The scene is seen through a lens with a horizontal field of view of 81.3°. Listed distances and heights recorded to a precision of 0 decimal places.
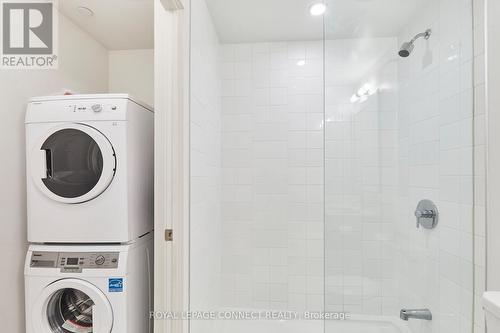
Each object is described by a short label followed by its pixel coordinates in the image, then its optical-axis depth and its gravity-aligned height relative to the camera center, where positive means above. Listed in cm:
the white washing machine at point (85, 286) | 146 -61
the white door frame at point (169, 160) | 142 +3
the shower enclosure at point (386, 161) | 141 +2
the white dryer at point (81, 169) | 152 -2
